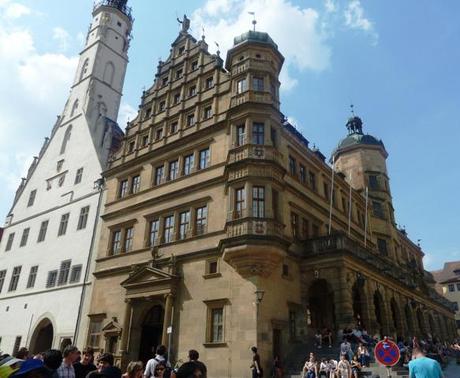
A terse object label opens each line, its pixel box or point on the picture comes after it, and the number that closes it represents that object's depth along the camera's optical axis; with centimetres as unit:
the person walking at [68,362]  695
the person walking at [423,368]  634
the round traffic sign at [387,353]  1017
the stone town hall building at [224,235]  2202
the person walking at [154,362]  937
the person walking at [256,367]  1758
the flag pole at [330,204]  3004
